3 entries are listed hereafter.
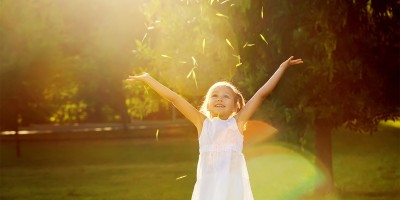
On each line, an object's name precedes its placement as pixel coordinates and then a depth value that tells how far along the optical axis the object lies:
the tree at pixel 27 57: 26.45
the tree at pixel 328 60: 12.43
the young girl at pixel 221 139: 5.95
